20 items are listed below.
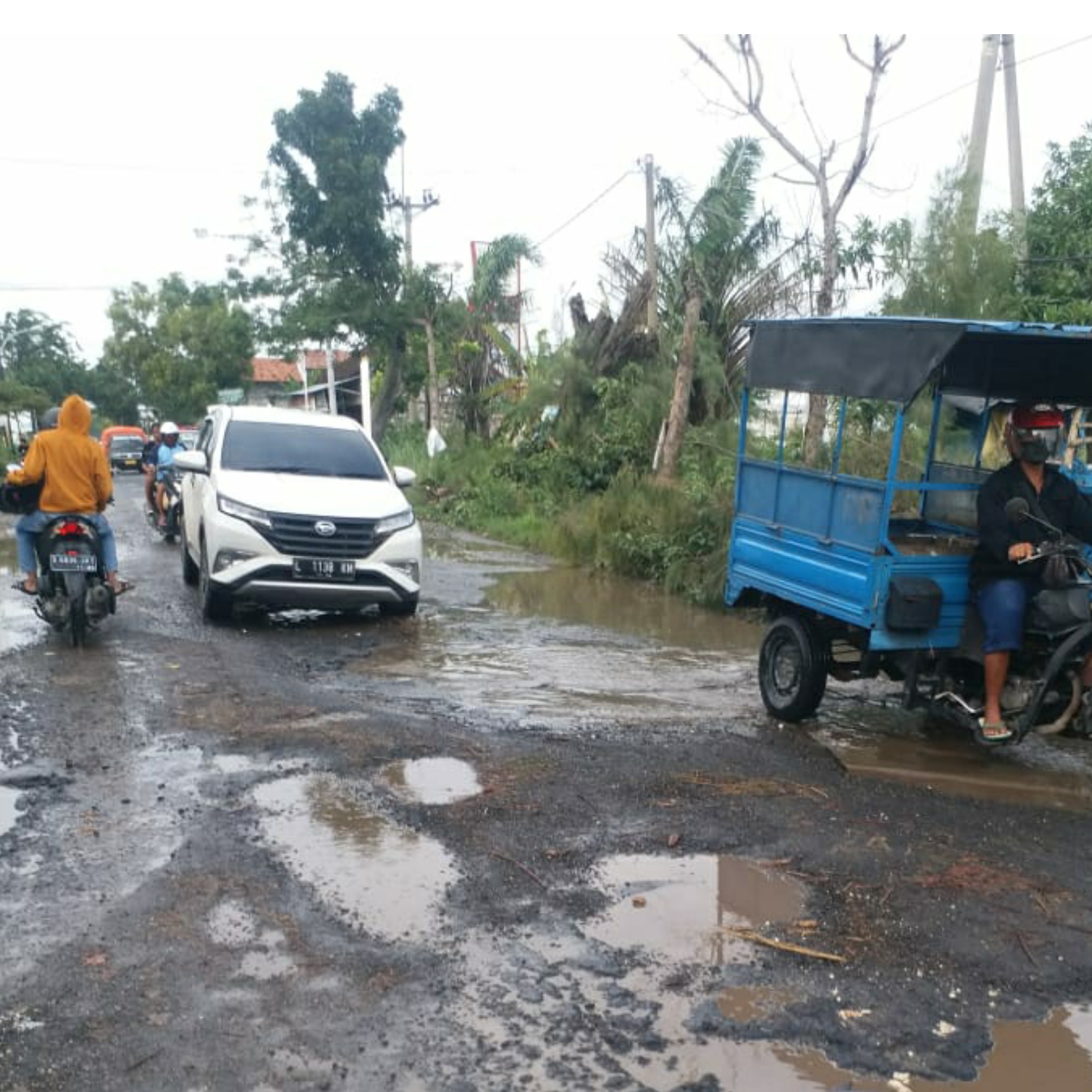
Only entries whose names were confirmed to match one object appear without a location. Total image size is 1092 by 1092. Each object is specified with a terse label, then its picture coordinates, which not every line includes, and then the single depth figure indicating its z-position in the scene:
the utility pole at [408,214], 29.16
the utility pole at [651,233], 18.83
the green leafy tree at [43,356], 65.31
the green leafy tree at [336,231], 27.53
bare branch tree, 12.83
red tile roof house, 49.97
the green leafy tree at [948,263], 13.06
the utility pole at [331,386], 35.56
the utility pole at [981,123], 13.27
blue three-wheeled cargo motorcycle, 5.77
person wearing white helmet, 14.99
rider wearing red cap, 5.78
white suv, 9.26
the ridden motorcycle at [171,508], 15.16
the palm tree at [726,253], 17.22
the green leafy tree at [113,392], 69.38
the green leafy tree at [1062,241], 13.83
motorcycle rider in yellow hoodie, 8.41
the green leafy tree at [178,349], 56.38
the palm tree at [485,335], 26.91
